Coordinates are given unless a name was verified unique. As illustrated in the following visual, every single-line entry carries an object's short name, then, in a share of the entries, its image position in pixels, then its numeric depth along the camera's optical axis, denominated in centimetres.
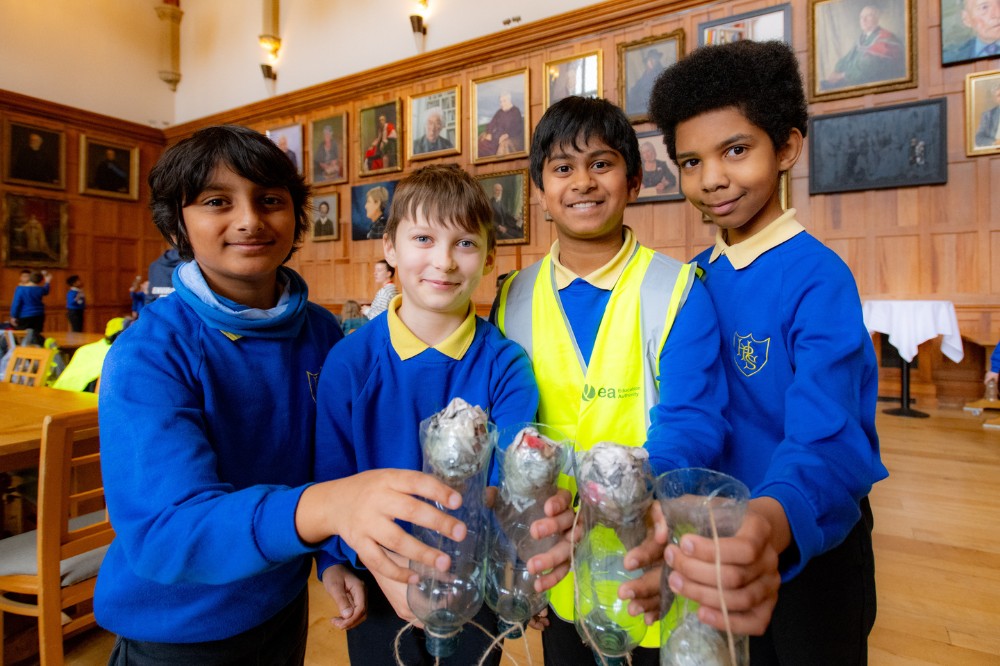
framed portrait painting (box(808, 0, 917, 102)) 624
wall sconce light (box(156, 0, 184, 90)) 1237
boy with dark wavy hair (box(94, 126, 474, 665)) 78
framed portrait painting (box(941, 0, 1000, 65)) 593
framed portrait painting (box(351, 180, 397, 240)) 979
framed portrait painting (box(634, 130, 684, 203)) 730
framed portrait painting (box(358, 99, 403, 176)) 967
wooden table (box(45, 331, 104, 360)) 634
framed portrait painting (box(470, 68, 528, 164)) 844
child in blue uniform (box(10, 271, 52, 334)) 906
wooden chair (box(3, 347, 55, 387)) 385
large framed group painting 615
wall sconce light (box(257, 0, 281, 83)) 1088
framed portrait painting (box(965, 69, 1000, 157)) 595
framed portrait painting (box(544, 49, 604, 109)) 786
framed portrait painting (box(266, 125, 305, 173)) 1083
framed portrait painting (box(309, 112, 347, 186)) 1033
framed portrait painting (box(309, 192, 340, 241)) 1049
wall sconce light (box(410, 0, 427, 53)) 918
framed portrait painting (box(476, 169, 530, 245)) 846
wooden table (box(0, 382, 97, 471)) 212
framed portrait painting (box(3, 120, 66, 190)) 1058
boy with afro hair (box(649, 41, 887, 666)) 104
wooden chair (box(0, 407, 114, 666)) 188
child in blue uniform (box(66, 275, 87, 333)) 1051
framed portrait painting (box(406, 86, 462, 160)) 910
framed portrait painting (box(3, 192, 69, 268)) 1067
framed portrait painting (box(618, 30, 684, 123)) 733
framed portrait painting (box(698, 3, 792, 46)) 673
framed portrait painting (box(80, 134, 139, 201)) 1152
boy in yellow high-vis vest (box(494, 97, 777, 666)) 117
